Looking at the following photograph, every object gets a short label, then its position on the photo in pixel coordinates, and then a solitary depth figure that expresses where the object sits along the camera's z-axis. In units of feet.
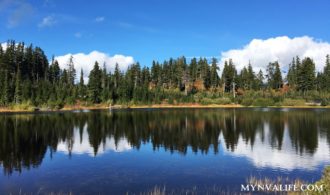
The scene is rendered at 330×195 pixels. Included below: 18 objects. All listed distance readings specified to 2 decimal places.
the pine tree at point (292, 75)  522.27
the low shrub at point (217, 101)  434.71
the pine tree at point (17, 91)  350.50
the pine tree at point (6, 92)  342.03
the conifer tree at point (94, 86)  418.72
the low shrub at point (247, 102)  416.26
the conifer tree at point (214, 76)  536.01
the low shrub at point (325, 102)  379.55
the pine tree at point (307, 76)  471.21
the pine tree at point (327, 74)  459.15
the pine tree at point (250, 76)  518.99
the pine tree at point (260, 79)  532.32
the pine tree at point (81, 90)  427.33
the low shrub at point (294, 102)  407.01
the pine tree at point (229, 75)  506.89
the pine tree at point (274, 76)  529.86
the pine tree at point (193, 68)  554.46
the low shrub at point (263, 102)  417.06
